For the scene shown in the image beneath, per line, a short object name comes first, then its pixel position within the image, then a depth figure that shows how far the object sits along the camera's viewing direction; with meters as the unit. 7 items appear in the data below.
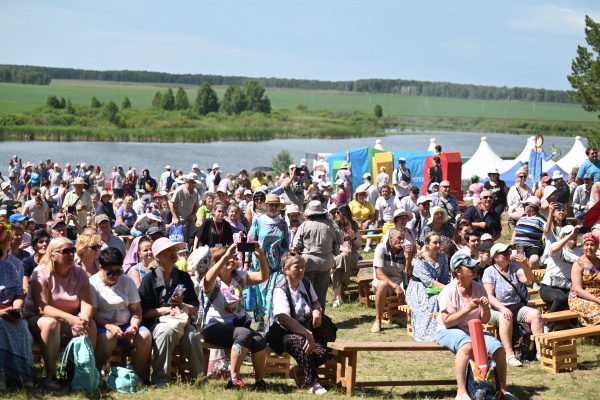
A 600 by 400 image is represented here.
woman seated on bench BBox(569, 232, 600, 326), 8.91
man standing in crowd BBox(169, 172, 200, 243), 13.64
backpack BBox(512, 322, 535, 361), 8.52
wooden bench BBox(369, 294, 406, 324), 10.27
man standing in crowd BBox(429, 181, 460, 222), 12.76
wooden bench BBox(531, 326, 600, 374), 8.11
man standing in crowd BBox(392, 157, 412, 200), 19.16
